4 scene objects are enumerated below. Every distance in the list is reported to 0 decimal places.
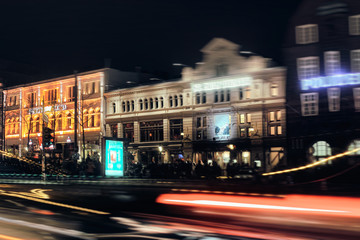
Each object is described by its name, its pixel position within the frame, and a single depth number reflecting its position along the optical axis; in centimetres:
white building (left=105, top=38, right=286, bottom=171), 4966
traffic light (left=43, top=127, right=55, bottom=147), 3022
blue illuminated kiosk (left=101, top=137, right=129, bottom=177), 2809
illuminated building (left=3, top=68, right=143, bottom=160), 6488
